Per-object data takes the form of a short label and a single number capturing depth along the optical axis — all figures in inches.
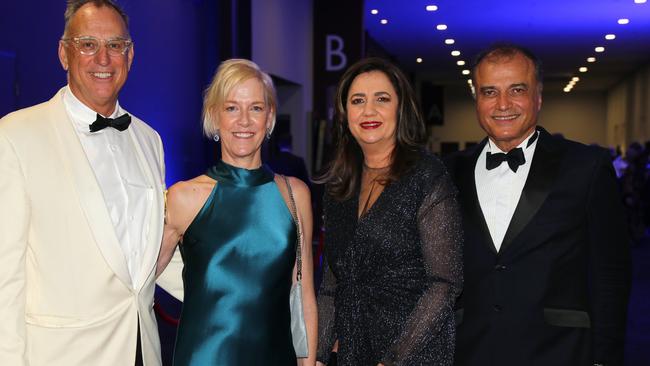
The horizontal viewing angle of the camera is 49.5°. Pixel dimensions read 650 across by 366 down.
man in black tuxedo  94.9
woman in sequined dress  91.8
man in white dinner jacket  83.0
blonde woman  95.3
